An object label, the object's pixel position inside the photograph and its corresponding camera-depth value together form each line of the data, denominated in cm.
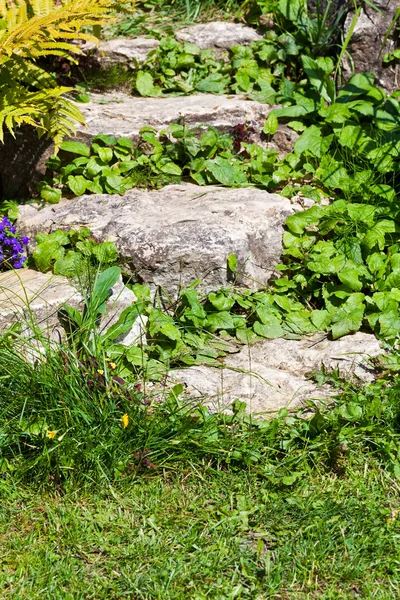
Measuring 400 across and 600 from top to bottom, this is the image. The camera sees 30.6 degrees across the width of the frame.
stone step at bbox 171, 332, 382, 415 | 372
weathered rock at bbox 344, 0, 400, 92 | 568
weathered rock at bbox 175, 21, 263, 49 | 609
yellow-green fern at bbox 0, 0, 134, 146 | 425
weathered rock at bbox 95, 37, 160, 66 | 591
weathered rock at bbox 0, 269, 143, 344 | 388
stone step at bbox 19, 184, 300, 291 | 434
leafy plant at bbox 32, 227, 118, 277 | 421
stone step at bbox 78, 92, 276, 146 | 517
